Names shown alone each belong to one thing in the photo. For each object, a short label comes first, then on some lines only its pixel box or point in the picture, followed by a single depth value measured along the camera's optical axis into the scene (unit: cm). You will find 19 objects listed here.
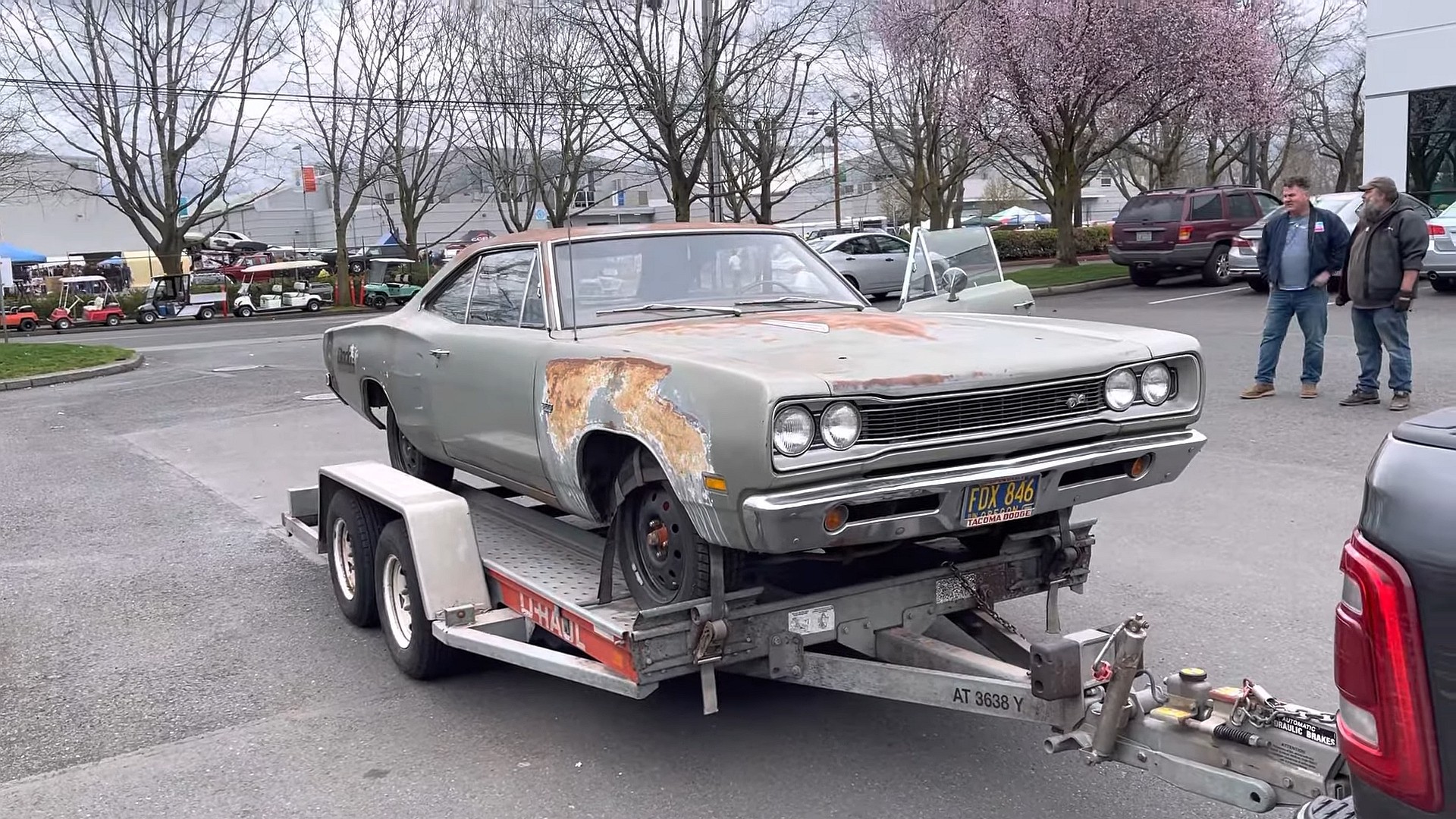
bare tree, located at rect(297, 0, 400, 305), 3441
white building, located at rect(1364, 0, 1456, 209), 2345
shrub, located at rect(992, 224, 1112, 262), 3609
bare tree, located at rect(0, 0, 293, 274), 3198
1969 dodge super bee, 357
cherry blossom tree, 2377
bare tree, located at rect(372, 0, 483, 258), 3362
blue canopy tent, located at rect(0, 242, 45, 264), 4668
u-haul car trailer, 292
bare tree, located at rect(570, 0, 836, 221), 2147
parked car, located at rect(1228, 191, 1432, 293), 1919
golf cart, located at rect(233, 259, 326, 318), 3744
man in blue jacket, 962
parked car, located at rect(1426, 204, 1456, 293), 1705
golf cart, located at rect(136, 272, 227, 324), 3619
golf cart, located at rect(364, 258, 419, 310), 3988
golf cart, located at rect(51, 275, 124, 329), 3528
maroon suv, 2134
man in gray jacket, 905
